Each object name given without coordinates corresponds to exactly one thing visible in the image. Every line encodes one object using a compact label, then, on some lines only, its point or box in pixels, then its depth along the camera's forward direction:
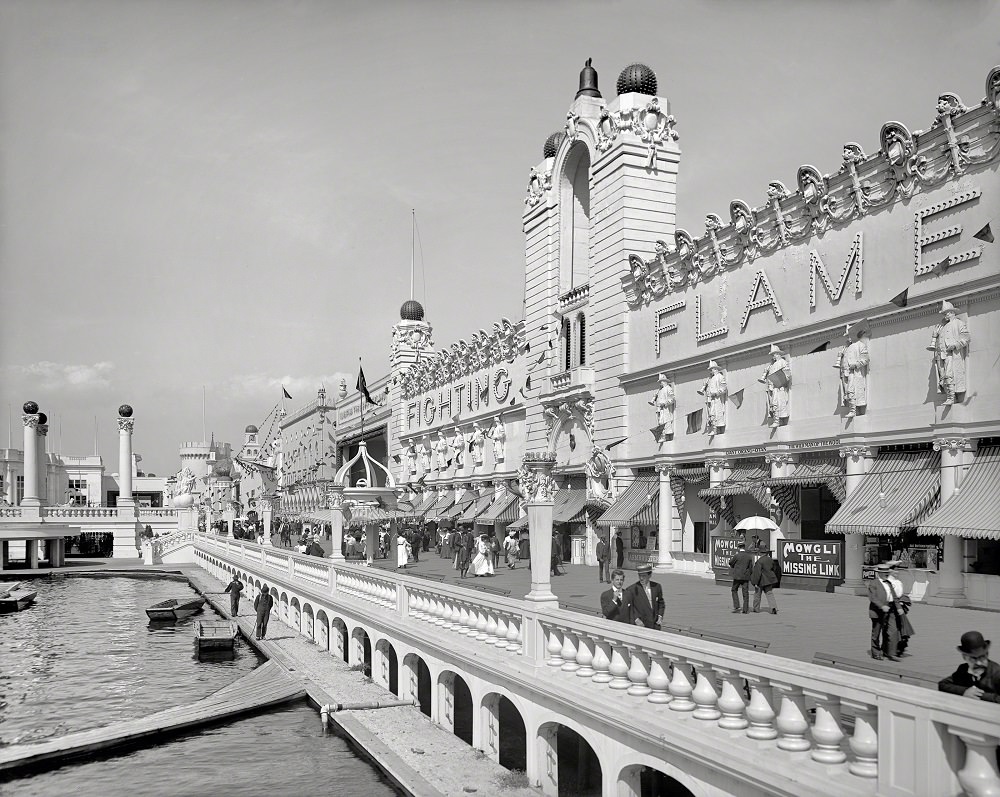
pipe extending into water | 15.74
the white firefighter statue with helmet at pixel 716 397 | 27.88
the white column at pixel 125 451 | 74.31
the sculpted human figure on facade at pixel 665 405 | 30.69
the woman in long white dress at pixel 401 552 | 31.08
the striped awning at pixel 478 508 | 45.74
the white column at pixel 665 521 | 30.94
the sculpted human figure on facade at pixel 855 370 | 22.67
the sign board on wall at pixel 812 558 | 22.95
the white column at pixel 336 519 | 26.47
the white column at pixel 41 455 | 69.27
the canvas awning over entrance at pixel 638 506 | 31.55
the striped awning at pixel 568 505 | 35.91
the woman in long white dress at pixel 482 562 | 28.81
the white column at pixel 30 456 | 66.19
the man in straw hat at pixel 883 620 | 12.66
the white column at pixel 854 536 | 22.61
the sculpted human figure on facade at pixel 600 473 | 34.22
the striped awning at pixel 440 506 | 52.13
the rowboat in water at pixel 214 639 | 25.69
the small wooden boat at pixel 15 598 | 38.91
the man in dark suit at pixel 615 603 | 11.96
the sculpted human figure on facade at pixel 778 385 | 25.25
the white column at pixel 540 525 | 12.02
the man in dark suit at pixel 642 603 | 11.65
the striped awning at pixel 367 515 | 33.06
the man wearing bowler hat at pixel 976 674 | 6.80
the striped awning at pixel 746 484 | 25.69
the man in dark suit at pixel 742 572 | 18.44
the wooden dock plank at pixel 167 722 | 13.48
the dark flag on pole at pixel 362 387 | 74.19
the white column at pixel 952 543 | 19.86
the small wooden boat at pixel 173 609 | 33.53
